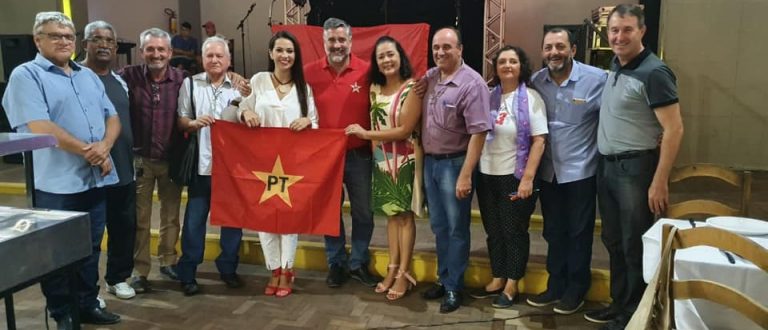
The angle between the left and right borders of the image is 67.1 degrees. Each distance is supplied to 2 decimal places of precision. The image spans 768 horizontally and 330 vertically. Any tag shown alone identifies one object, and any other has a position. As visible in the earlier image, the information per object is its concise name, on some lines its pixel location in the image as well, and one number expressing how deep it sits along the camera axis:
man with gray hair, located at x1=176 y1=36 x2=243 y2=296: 3.32
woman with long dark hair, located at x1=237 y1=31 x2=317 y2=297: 3.20
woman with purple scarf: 2.96
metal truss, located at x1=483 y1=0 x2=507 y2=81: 8.70
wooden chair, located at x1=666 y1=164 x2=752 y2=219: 2.54
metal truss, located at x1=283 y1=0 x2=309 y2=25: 8.81
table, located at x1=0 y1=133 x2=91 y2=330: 1.75
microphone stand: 11.16
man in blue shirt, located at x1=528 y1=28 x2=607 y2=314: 2.90
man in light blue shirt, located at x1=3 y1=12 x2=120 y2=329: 2.70
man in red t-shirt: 3.27
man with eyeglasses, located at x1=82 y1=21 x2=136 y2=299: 3.08
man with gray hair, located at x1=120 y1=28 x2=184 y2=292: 3.27
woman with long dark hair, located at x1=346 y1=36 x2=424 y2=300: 3.12
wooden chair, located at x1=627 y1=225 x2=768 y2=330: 1.72
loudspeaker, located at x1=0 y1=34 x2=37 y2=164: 7.60
